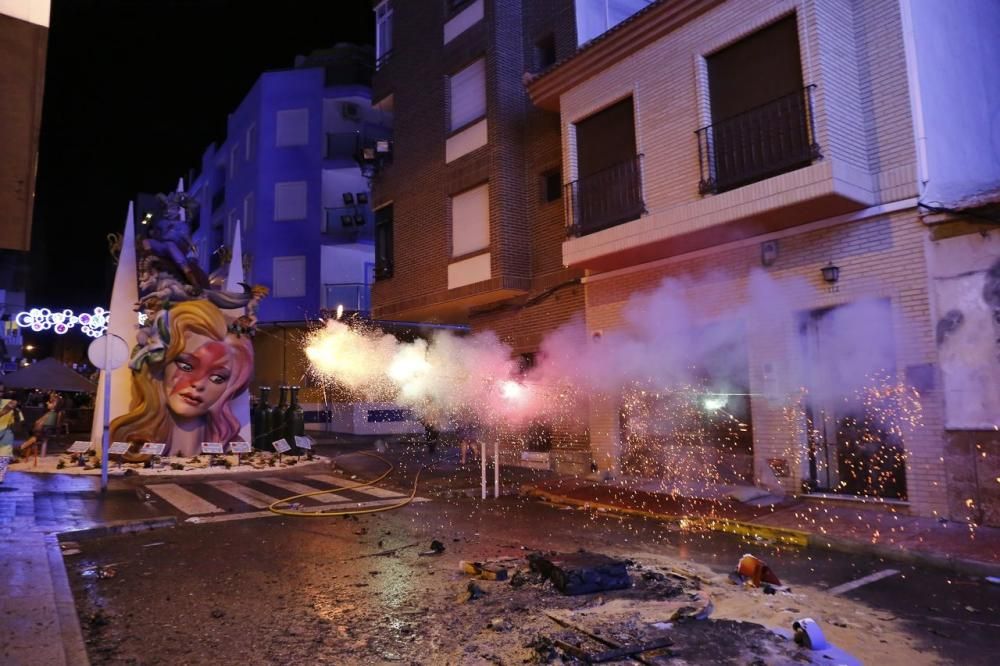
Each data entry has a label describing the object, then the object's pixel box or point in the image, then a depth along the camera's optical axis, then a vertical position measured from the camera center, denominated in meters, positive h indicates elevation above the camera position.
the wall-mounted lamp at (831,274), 9.43 +1.95
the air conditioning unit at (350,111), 29.84 +14.22
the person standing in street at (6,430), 11.70 -0.06
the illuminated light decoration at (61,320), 38.81 +6.49
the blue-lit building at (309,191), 29.33 +10.63
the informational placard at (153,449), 15.02 -0.59
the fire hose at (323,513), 9.68 -1.40
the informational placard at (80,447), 15.40 -0.52
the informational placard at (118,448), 14.91 -0.55
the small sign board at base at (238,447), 16.20 -0.65
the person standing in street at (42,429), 15.88 -0.09
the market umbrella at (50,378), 18.89 +1.46
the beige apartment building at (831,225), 8.30 +2.84
